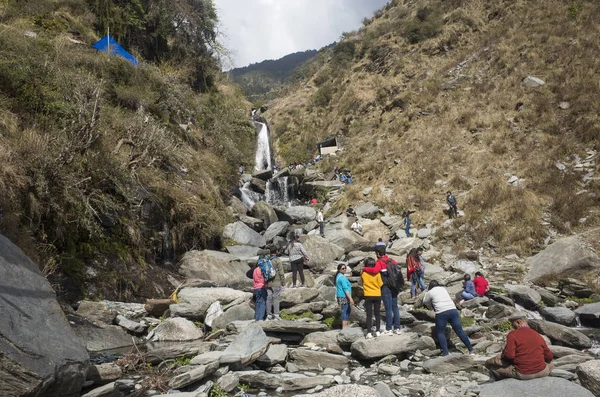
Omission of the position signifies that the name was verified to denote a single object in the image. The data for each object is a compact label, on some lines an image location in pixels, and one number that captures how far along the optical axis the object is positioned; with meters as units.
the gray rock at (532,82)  24.27
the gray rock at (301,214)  23.53
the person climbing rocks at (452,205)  19.03
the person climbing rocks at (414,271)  11.89
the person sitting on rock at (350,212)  21.78
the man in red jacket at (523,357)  5.27
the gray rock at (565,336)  7.63
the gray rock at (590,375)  4.89
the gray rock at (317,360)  6.68
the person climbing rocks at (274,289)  8.66
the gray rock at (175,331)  7.72
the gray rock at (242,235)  17.11
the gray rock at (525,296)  11.03
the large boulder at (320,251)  16.38
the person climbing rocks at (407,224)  19.16
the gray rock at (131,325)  7.77
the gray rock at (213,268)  12.18
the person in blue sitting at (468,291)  11.56
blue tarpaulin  17.97
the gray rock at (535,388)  4.73
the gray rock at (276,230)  19.29
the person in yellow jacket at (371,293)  7.62
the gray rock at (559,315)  9.68
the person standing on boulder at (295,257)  11.12
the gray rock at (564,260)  13.07
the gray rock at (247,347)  6.03
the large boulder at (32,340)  3.94
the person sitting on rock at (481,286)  11.93
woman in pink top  8.54
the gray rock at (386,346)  6.86
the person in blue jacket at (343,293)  8.41
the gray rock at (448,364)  6.36
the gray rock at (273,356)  6.45
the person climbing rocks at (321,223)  20.14
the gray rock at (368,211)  22.03
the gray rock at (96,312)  7.78
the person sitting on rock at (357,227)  19.94
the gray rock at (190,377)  5.31
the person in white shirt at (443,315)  7.04
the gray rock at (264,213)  22.09
